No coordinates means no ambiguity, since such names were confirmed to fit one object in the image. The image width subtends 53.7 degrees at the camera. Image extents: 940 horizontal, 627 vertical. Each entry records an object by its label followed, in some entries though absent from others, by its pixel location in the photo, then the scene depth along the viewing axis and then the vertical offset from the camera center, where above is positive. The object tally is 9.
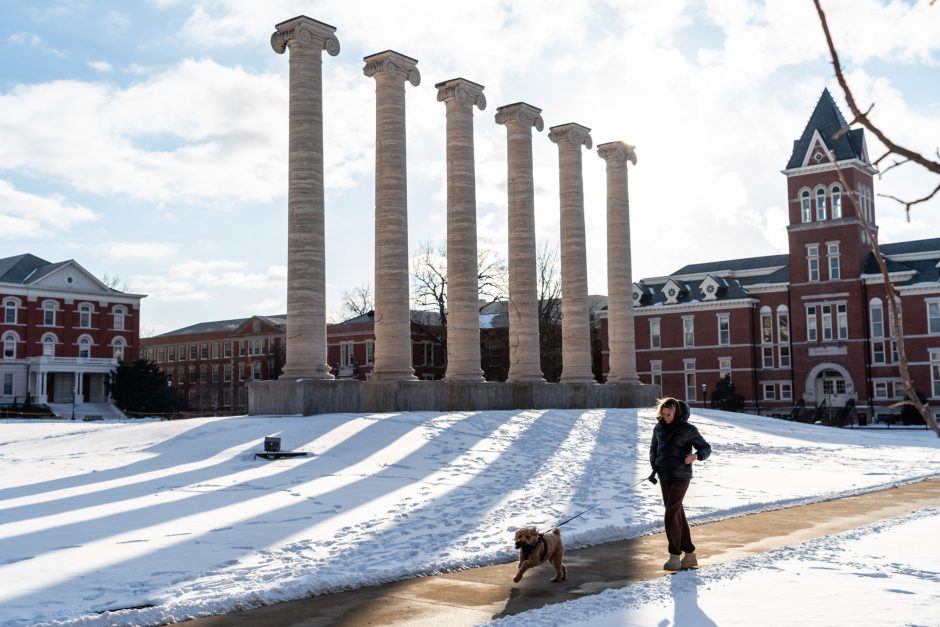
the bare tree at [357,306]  100.31 +10.50
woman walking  12.20 -0.90
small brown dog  11.41 -1.85
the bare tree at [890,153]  3.32 +0.88
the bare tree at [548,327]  83.19 +6.54
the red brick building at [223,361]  102.17 +5.01
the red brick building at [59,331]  75.75 +6.46
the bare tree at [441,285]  78.56 +9.75
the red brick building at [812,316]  69.69 +6.44
